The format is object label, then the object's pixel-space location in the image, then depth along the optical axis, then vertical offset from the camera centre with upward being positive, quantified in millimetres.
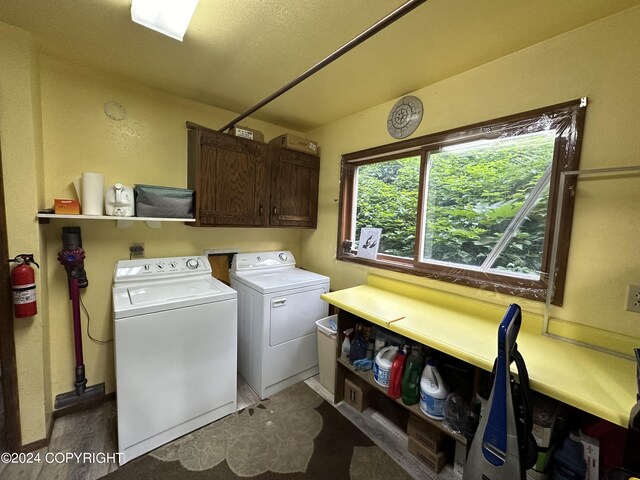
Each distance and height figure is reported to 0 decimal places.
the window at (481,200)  1343 +195
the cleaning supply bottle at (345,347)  1923 -951
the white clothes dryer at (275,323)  1931 -839
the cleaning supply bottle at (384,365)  1595 -907
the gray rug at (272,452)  1380 -1400
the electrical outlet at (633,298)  1118 -285
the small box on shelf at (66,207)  1488 +33
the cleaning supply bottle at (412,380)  1486 -925
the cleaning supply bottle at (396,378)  1547 -950
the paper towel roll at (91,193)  1570 +128
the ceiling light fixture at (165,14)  1115 +944
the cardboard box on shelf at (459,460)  1377 -1289
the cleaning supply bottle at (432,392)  1363 -914
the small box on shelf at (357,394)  1840 -1284
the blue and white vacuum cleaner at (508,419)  899 -711
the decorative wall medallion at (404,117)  1865 +853
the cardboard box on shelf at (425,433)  1412 -1207
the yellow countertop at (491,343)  882 -558
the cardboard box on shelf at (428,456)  1398 -1322
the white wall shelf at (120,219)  1433 -24
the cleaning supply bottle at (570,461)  1017 -950
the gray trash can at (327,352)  1985 -1062
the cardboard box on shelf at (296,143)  2357 +771
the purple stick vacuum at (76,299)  1597 -565
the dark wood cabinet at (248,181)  1961 +344
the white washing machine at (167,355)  1394 -845
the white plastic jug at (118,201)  1627 +91
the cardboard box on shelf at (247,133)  2104 +755
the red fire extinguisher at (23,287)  1326 -411
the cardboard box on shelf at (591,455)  1003 -909
